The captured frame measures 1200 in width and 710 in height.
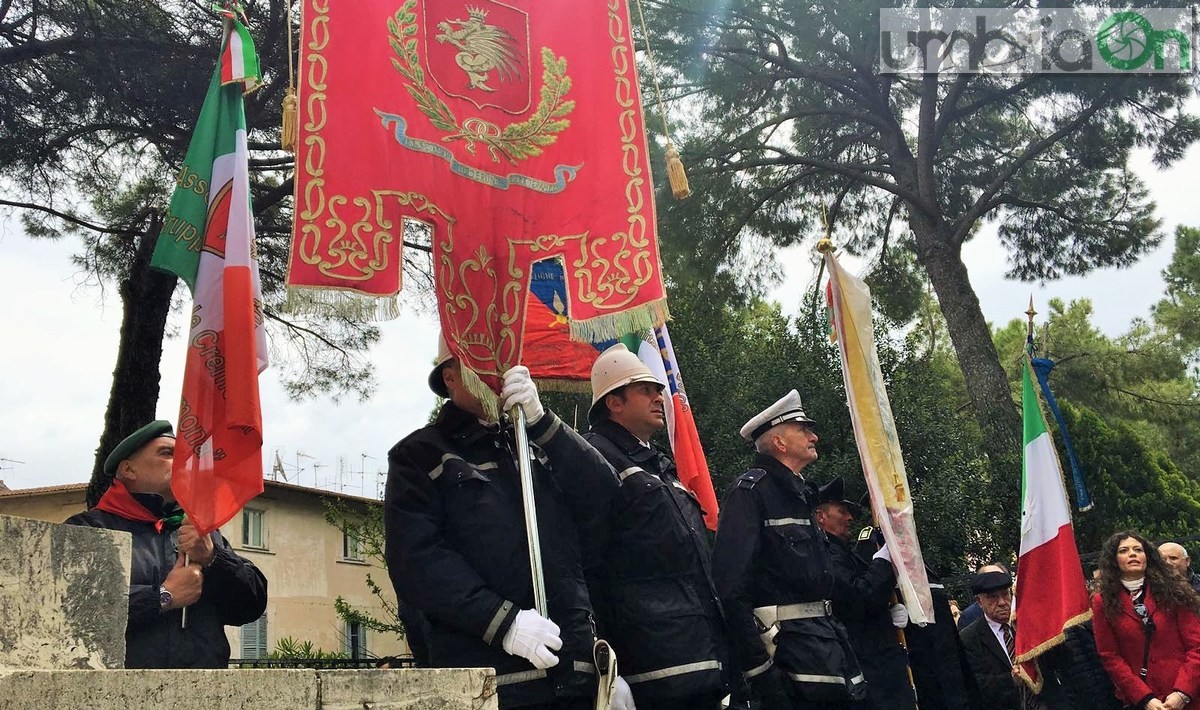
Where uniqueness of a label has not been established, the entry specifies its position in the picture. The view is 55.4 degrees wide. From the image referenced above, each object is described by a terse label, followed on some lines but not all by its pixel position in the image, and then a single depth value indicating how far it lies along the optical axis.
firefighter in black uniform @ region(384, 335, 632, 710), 3.18
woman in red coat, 5.73
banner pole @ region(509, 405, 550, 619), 3.26
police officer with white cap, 4.21
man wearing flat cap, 6.52
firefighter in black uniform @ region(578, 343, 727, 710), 3.66
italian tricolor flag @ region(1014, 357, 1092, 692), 6.45
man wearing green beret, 3.65
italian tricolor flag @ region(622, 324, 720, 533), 6.62
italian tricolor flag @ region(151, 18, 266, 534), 3.89
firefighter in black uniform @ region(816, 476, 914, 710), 5.29
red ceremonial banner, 3.63
